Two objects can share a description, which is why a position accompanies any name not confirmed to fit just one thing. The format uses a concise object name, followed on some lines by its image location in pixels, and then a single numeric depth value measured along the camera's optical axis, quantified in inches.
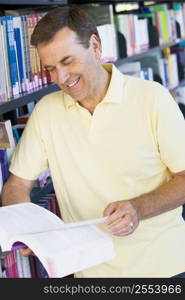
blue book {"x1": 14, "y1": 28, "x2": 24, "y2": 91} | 87.8
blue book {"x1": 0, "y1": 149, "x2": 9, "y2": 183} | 81.0
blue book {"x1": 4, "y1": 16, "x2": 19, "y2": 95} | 85.3
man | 71.6
